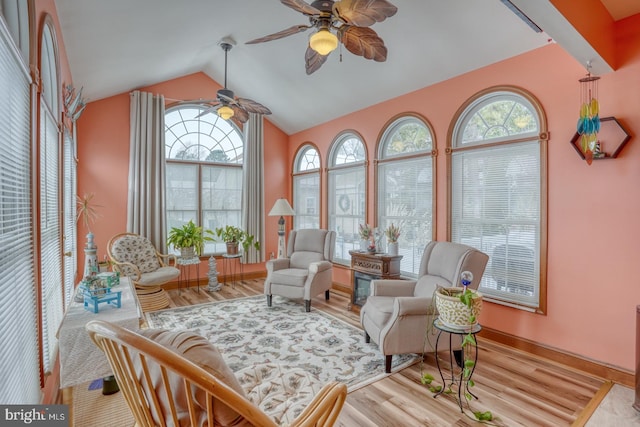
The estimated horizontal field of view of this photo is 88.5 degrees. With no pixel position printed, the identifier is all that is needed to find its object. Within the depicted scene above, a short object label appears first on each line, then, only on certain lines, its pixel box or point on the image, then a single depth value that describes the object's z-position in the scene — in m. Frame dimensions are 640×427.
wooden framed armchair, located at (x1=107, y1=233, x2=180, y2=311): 4.49
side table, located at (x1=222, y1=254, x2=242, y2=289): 6.06
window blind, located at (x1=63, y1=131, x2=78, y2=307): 3.35
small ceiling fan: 3.98
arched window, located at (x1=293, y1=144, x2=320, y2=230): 6.10
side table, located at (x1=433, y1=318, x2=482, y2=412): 2.20
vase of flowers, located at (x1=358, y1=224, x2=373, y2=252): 4.54
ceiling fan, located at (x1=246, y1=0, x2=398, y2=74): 1.97
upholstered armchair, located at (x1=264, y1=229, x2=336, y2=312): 4.37
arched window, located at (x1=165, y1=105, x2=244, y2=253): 5.70
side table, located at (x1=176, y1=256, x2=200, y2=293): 5.59
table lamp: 5.41
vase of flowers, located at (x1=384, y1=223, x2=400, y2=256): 4.19
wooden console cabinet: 4.08
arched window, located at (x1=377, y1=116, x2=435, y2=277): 4.22
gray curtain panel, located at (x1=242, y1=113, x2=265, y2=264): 6.15
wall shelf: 2.65
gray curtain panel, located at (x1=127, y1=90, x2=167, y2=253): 5.12
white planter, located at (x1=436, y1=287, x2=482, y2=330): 2.17
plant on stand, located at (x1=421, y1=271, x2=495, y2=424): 2.15
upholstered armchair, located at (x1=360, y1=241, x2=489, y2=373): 2.75
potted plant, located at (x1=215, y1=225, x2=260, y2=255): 5.66
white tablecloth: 2.03
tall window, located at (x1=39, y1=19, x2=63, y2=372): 2.16
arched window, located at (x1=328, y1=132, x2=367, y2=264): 5.21
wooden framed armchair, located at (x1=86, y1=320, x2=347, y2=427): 0.92
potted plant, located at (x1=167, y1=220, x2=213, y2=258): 5.23
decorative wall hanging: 2.59
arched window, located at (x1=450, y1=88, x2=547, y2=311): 3.21
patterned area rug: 2.91
